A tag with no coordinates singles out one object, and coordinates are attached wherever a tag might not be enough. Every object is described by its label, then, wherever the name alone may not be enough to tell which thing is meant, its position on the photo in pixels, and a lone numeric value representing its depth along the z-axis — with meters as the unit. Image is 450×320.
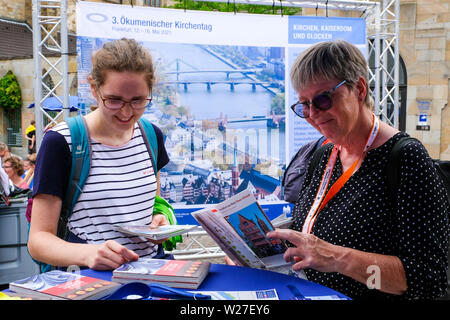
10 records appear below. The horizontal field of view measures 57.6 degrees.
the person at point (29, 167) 7.30
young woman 1.68
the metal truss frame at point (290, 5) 5.01
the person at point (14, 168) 6.24
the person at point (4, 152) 6.65
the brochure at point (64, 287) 1.25
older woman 1.46
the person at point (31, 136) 13.24
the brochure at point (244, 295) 1.33
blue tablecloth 1.47
